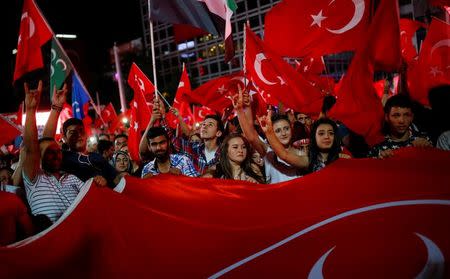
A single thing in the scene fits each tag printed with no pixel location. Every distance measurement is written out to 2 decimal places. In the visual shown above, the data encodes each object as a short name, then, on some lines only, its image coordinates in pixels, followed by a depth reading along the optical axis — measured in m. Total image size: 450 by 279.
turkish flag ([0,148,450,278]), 2.57
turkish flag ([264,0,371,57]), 5.36
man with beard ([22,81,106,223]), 3.60
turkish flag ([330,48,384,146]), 4.59
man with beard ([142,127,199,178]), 5.01
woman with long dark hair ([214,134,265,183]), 4.50
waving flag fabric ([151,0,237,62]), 5.54
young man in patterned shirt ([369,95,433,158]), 4.07
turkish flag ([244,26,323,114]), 6.54
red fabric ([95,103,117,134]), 17.56
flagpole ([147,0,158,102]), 5.46
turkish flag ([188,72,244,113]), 9.46
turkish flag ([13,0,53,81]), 7.48
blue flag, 10.48
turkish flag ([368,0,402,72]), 4.95
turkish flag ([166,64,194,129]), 11.14
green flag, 9.29
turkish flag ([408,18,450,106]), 6.89
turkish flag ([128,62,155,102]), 9.59
